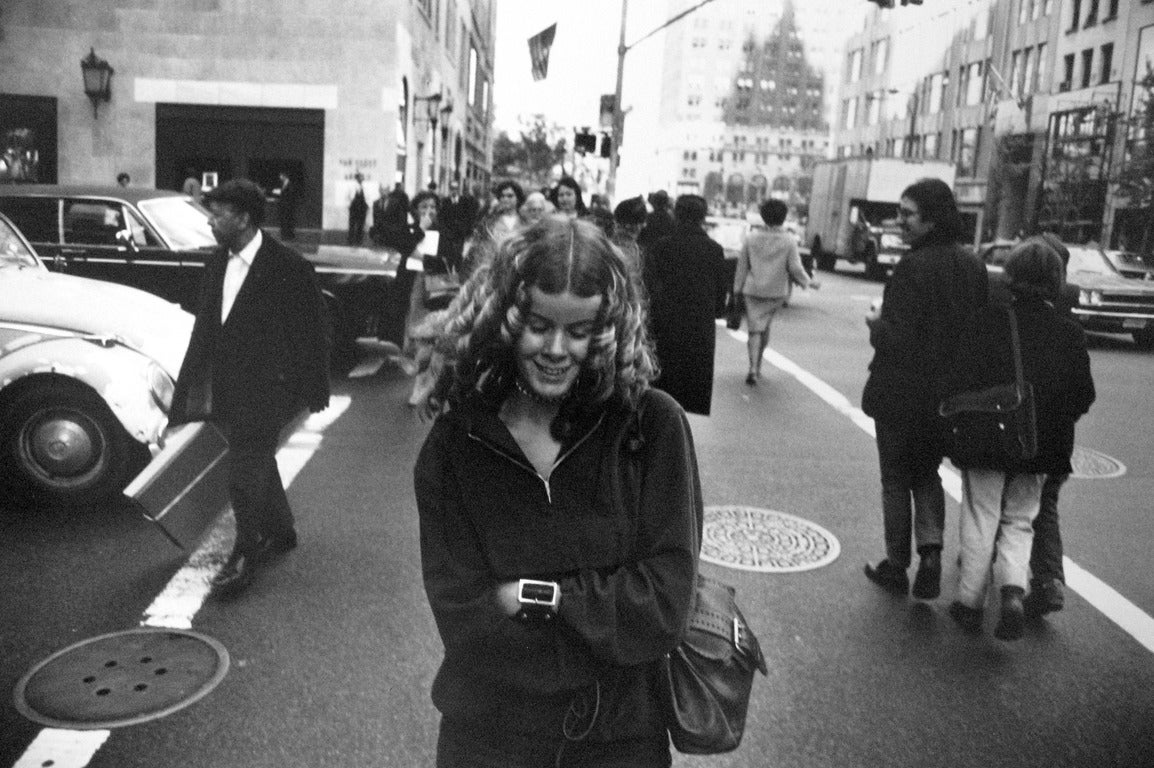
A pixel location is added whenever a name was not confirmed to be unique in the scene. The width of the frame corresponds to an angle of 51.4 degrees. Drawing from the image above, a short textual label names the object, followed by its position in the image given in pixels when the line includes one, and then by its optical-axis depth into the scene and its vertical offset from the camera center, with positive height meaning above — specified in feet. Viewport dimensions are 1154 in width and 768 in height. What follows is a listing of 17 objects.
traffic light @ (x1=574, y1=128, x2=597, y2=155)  97.50 +2.84
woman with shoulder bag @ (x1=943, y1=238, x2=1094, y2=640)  16.22 -2.65
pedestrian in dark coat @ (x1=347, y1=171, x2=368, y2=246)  82.58 -3.36
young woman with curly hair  6.67 -1.86
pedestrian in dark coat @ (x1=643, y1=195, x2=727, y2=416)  20.38 -2.20
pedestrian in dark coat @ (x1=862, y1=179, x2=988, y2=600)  17.76 -2.27
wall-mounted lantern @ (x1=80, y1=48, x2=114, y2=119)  85.15 +4.96
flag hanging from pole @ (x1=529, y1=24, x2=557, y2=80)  107.55 +11.03
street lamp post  110.01 +5.47
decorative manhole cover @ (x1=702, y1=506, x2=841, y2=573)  19.60 -6.03
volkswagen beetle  21.13 -4.51
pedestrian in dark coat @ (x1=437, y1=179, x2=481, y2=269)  32.86 -1.53
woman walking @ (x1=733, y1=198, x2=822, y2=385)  39.45 -2.91
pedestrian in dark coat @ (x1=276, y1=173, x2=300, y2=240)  85.76 -3.27
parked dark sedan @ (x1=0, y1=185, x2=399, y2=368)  34.35 -2.44
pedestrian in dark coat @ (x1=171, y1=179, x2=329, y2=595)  17.88 -2.91
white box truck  106.22 -1.06
